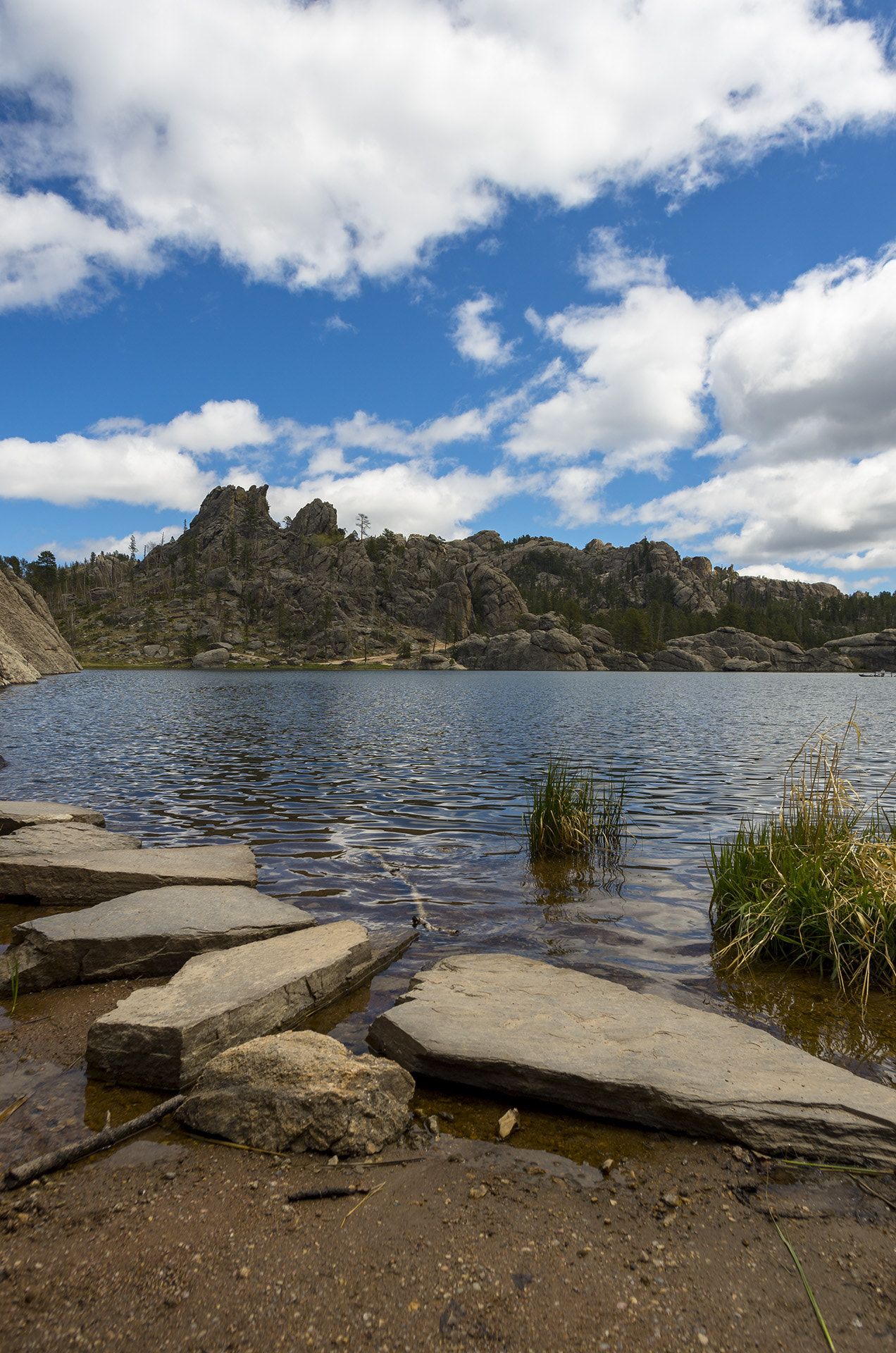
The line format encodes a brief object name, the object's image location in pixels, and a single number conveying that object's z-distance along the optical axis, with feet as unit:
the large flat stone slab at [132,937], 23.16
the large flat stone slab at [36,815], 40.50
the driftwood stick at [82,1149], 13.14
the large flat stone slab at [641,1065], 14.90
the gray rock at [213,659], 508.53
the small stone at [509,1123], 15.47
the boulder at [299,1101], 14.66
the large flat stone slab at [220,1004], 17.04
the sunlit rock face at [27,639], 222.69
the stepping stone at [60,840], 34.28
